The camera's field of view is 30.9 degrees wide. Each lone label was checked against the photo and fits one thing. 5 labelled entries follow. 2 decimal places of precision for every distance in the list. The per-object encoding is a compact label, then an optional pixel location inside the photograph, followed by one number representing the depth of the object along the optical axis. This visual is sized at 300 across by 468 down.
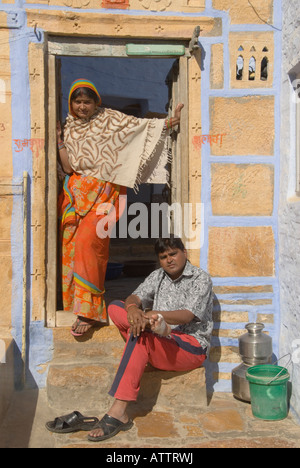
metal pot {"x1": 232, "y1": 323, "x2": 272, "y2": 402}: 4.06
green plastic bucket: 3.76
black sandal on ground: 3.54
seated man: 3.59
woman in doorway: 4.27
